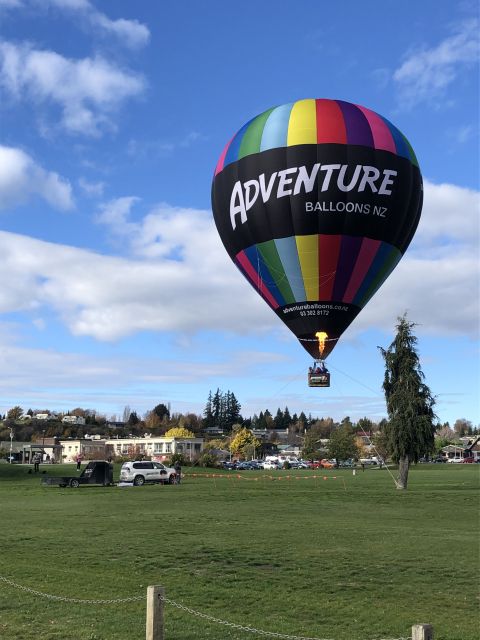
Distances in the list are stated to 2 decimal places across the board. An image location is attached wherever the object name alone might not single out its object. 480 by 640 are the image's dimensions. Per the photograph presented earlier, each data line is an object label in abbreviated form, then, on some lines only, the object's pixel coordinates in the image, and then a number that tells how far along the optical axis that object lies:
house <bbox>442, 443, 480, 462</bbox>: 185.54
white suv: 46.50
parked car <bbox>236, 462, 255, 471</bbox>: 90.32
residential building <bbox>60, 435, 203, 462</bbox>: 136.00
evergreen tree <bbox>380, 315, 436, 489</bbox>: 44.16
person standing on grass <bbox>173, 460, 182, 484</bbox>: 48.20
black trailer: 42.56
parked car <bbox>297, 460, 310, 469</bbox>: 104.39
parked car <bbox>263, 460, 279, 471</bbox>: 96.68
